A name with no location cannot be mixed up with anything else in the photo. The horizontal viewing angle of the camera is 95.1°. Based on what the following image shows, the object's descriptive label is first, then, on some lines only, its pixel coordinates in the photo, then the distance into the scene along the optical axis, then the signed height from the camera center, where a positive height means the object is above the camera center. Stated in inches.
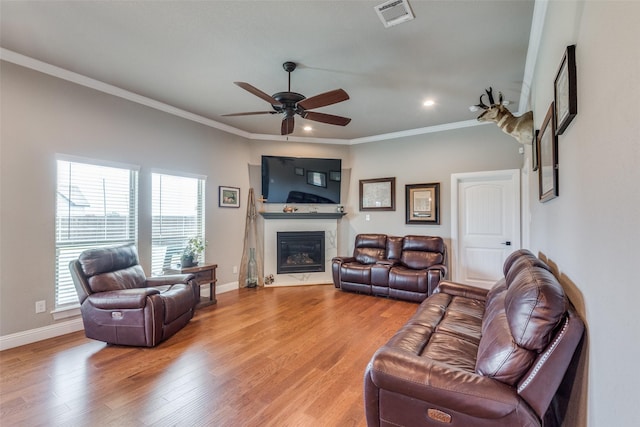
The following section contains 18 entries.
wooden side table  161.3 -34.8
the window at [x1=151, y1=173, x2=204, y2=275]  163.5 -0.4
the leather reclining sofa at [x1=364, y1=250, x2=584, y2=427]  47.9 -29.8
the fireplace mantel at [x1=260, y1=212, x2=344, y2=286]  217.6 -15.8
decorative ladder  215.6 -15.4
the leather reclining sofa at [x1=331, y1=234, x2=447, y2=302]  172.6 -33.6
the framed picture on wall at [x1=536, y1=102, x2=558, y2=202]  72.3 +15.6
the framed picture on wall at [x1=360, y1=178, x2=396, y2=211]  220.2 +15.6
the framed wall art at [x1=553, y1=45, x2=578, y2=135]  53.4 +24.5
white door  181.8 -5.8
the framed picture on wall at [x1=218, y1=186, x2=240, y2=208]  199.8 +12.6
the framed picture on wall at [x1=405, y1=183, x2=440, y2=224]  203.0 +7.9
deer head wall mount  116.1 +37.7
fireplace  220.2 -28.2
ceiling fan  110.3 +44.9
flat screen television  220.8 +27.5
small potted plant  163.9 -21.0
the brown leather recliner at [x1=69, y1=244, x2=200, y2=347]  111.3 -34.8
